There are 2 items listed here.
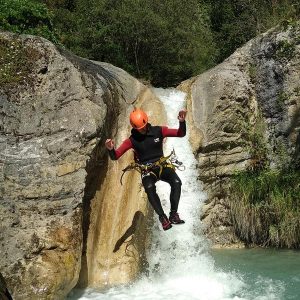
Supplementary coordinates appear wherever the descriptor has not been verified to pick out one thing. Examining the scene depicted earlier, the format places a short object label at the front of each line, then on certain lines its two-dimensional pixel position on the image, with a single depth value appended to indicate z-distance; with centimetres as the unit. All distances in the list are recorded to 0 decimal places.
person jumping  565
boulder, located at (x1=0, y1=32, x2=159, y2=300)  561
